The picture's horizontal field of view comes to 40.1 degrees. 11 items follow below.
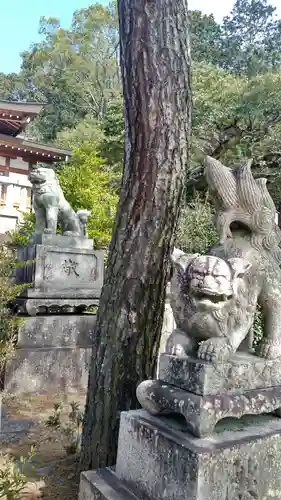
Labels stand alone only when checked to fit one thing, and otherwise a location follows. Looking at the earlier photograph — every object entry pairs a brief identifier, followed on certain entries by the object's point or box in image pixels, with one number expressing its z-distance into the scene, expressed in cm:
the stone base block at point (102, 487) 170
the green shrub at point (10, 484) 188
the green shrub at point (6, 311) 493
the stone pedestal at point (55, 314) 533
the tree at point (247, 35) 2220
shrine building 1318
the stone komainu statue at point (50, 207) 616
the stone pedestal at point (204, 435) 147
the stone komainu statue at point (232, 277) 160
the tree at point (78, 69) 2678
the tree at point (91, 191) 1224
